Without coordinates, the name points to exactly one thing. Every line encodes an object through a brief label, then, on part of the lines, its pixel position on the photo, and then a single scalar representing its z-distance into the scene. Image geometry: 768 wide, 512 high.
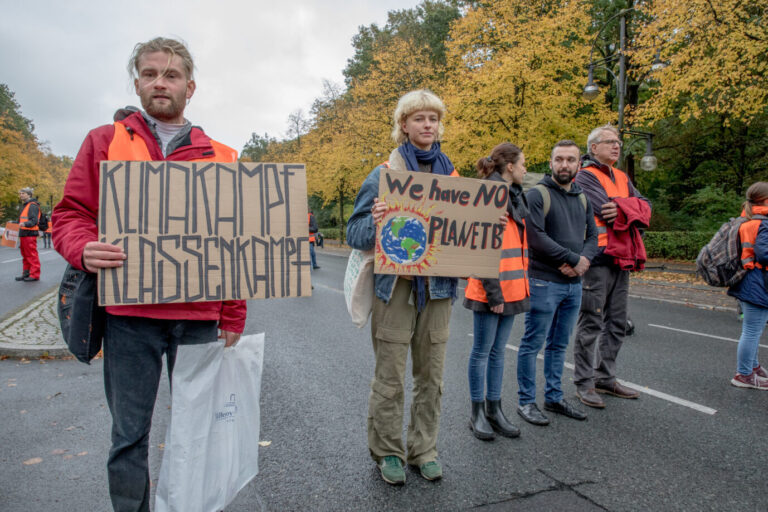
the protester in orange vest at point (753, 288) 4.42
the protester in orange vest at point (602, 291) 4.07
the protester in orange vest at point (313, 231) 14.39
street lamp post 12.87
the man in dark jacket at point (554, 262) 3.66
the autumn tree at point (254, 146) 86.69
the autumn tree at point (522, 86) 14.95
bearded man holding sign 1.88
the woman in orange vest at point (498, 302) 3.36
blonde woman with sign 2.72
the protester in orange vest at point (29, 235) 11.20
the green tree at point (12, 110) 53.03
